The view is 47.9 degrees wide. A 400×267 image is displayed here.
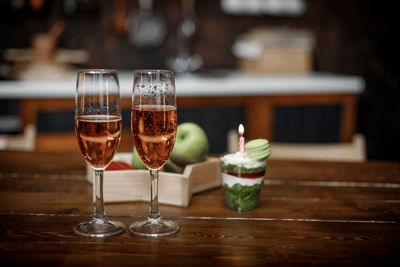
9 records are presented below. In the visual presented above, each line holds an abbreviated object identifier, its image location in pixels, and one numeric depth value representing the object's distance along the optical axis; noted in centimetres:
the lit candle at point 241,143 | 88
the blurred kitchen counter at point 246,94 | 244
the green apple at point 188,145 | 100
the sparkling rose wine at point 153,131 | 78
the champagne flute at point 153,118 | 78
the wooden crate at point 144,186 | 92
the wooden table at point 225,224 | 68
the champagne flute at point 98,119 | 76
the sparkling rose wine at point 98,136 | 76
